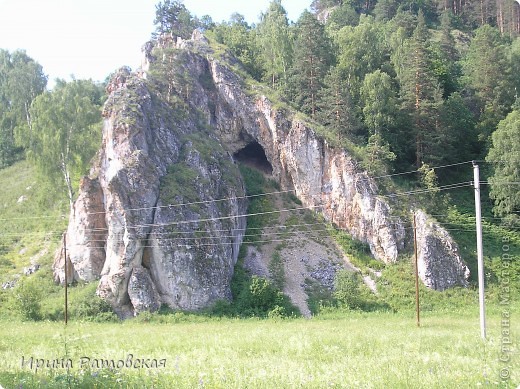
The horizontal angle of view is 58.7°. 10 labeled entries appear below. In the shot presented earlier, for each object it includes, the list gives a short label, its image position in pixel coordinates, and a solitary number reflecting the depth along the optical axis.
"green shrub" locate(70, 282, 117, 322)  28.78
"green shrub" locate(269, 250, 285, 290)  33.58
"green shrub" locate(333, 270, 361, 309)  31.03
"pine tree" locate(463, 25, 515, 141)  43.38
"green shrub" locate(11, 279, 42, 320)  28.20
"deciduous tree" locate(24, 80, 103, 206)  41.00
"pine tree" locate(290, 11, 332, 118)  46.12
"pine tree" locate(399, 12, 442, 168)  40.75
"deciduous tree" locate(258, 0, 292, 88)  52.91
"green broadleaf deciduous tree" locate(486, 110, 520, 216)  36.28
